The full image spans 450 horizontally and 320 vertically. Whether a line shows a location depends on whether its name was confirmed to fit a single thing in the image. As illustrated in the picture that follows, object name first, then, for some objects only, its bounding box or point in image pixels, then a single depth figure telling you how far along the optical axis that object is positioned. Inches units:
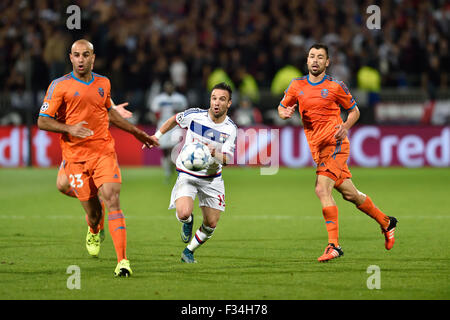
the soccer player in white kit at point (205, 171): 628.7
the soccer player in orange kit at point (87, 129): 573.6
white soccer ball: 607.5
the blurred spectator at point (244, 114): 1614.2
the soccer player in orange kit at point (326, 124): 653.9
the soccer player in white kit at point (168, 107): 1403.8
